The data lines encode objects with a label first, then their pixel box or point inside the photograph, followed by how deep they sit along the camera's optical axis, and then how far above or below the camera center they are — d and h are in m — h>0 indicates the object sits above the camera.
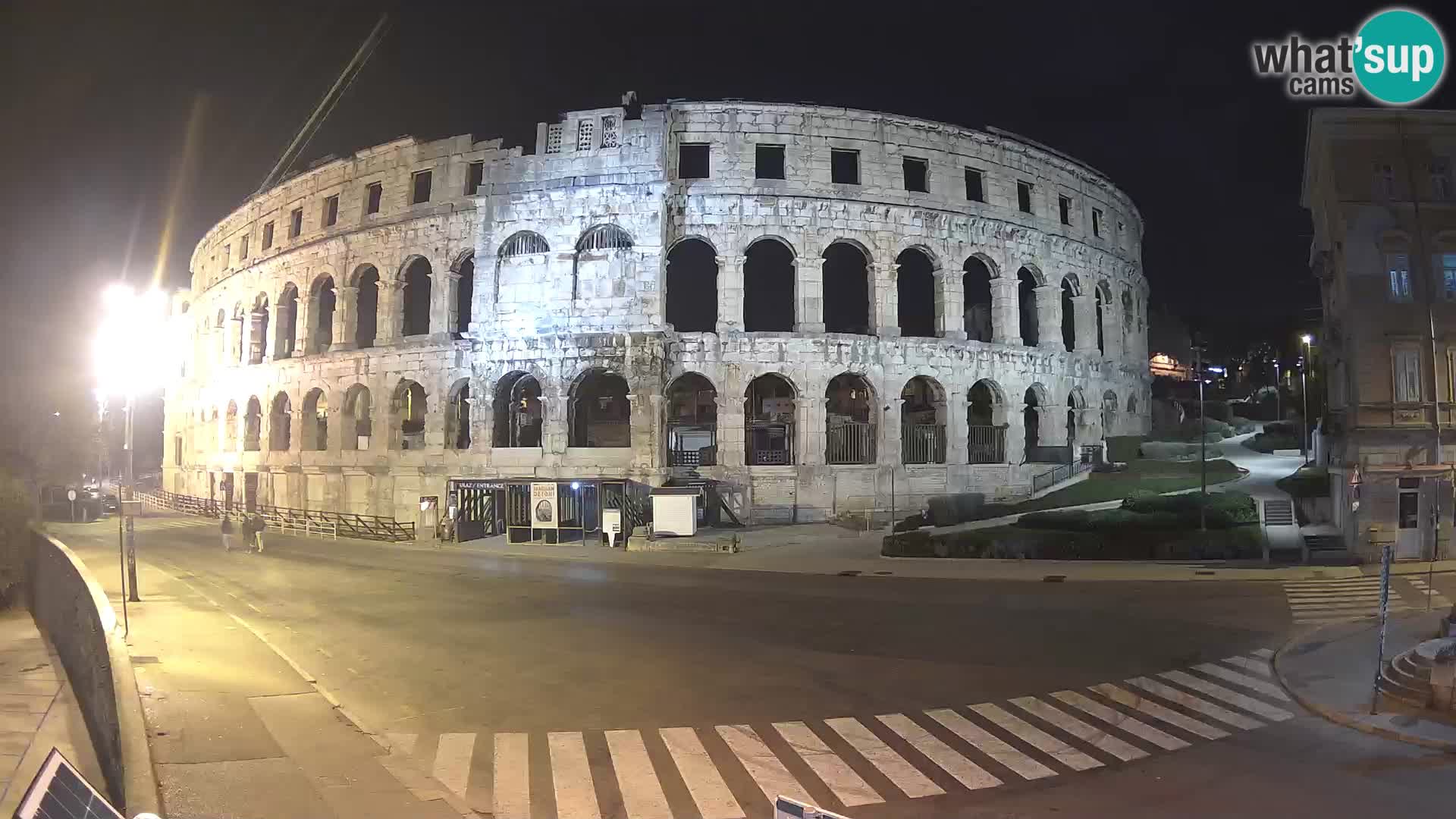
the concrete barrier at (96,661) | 8.20 -3.29
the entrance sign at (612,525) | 33.16 -3.09
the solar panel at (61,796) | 3.84 -1.65
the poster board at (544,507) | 34.06 -2.41
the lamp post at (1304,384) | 41.38 +2.87
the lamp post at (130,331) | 20.66 +3.62
